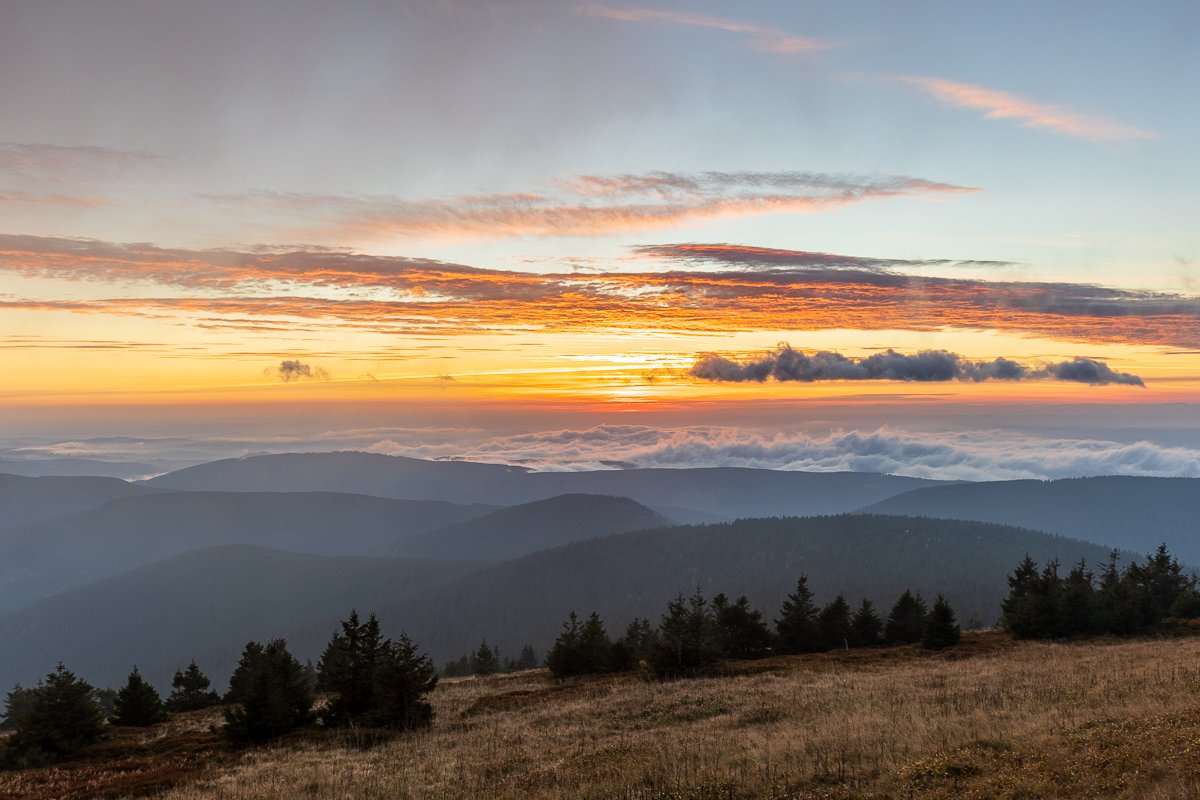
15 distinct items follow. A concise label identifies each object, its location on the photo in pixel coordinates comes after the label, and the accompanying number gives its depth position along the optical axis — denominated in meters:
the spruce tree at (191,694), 47.72
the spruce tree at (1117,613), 46.91
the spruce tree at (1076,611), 47.50
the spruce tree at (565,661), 45.44
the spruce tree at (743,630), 54.12
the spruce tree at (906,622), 56.50
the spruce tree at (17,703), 51.86
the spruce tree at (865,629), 55.94
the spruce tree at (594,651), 45.41
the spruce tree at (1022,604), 47.88
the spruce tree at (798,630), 54.47
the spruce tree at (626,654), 45.69
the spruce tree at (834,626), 54.91
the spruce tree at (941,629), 44.78
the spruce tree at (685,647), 38.03
